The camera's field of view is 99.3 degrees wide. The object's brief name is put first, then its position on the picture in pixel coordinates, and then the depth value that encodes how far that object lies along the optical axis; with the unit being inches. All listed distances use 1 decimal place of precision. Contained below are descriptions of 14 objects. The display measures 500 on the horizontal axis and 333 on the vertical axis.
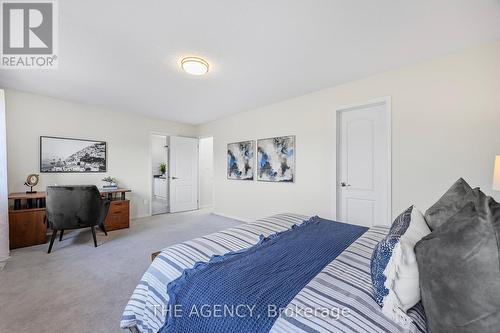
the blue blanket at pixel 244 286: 33.9
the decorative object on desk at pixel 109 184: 161.5
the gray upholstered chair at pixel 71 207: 111.5
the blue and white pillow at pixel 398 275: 31.0
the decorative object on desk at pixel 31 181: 133.9
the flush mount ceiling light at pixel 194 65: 94.7
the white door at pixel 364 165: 108.7
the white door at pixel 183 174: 211.8
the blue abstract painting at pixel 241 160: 173.5
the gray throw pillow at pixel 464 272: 23.1
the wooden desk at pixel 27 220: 117.5
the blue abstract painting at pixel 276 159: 147.1
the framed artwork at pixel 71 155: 144.6
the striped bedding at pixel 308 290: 30.6
